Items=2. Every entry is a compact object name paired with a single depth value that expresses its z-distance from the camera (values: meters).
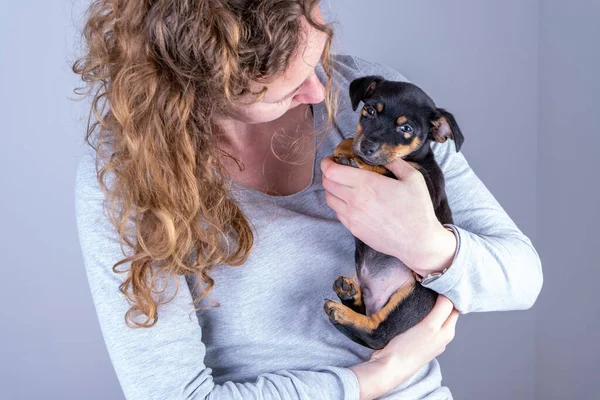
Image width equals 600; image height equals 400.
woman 1.16
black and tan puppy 1.44
